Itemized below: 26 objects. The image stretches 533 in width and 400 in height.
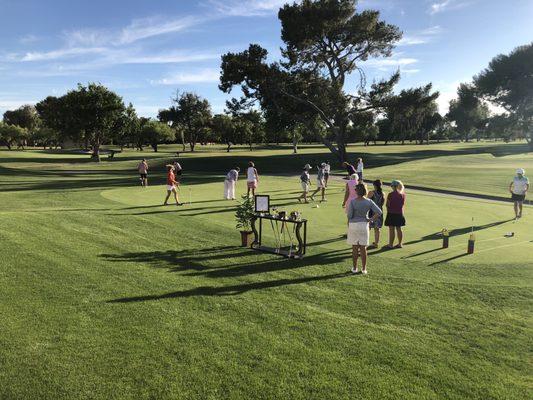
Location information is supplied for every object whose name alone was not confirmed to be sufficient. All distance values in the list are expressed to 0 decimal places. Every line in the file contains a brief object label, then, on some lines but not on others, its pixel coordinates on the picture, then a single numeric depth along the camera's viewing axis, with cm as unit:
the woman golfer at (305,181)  2178
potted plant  1212
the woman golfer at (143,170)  2875
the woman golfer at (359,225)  972
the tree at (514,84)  7325
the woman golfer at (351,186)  1367
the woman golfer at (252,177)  2209
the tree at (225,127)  9369
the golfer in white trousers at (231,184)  2200
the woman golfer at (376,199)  1253
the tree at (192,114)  9900
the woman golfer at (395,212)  1233
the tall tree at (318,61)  4612
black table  1109
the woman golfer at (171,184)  1966
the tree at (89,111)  6003
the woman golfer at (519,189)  1759
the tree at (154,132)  9181
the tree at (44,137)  10662
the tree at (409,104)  4656
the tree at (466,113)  8288
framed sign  1207
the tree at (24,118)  13688
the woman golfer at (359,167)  2524
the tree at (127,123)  6675
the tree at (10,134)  10050
